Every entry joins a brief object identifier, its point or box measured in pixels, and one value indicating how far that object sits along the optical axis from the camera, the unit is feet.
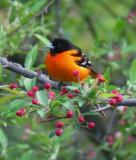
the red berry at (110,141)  34.80
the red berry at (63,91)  21.56
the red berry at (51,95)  21.14
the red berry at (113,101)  20.63
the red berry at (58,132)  21.78
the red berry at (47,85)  21.25
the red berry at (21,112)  20.74
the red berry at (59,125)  22.07
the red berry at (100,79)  21.17
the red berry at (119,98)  20.76
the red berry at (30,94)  21.04
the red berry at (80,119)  20.91
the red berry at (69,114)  20.92
